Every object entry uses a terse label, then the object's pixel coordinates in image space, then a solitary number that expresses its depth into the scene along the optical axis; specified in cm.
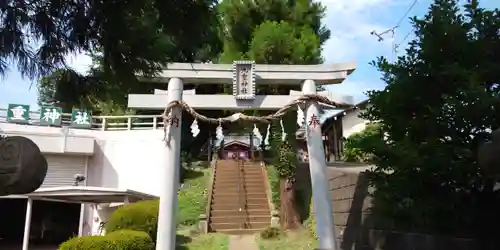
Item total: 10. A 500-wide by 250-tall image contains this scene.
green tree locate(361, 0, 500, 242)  357
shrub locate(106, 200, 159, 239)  1017
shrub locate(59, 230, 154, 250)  838
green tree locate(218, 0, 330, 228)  1298
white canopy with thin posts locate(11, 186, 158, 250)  1191
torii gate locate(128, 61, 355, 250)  827
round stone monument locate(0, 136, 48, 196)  182
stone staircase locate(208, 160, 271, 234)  1393
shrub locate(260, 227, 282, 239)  1197
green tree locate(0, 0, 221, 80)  257
